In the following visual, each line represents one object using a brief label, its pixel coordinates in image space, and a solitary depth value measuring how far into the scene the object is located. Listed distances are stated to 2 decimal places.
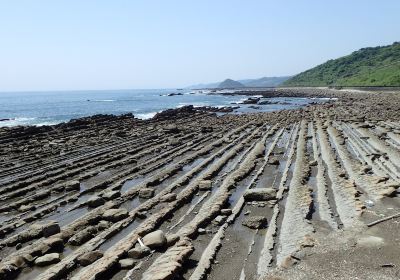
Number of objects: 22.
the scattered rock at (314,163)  22.09
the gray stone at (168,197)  16.33
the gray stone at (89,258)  10.73
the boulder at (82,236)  12.44
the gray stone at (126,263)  10.42
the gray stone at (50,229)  13.08
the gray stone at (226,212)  14.48
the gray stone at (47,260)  10.99
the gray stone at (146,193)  17.41
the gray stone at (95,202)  16.27
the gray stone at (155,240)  11.40
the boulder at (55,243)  12.02
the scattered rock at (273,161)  23.06
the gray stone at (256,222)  13.08
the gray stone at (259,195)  15.95
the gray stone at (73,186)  19.32
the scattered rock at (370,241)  10.68
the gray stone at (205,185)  18.08
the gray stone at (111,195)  17.26
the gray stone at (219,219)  13.65
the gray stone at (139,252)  10.95
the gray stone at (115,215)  14.27
